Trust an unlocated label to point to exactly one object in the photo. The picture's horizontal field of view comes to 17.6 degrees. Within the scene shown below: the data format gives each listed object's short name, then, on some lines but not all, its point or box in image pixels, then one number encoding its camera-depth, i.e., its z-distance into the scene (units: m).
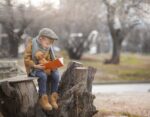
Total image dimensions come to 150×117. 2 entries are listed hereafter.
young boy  8.54
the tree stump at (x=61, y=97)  8.46
